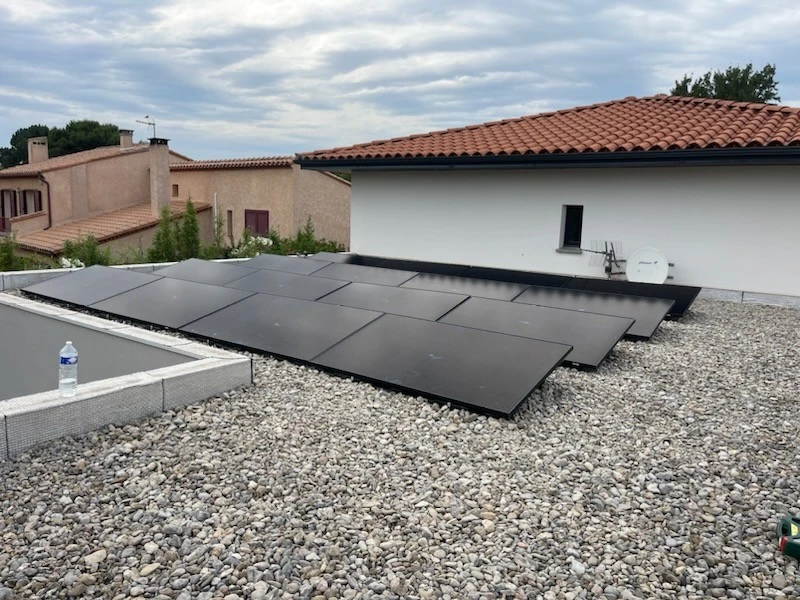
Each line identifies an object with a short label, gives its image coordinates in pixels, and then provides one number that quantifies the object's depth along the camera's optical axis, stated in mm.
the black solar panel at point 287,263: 10391
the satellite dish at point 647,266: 9883
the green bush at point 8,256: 12023
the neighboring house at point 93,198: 24984
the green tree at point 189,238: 16766
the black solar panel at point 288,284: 8211
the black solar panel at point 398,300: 7035
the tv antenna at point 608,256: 10695
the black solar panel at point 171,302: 7203
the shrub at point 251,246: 15805
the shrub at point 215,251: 16484
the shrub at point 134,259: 14106
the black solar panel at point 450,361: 4680
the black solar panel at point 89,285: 8391
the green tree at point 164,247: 16328
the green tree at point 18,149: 63219
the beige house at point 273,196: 24078
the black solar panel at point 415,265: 11383
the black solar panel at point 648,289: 8359
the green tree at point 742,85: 37156
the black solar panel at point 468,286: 8398
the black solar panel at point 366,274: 9383
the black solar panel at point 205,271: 9281
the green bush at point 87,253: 13133
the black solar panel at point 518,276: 10070
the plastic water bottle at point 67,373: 4008
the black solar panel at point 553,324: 6000
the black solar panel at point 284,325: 6008
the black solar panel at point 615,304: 7092
